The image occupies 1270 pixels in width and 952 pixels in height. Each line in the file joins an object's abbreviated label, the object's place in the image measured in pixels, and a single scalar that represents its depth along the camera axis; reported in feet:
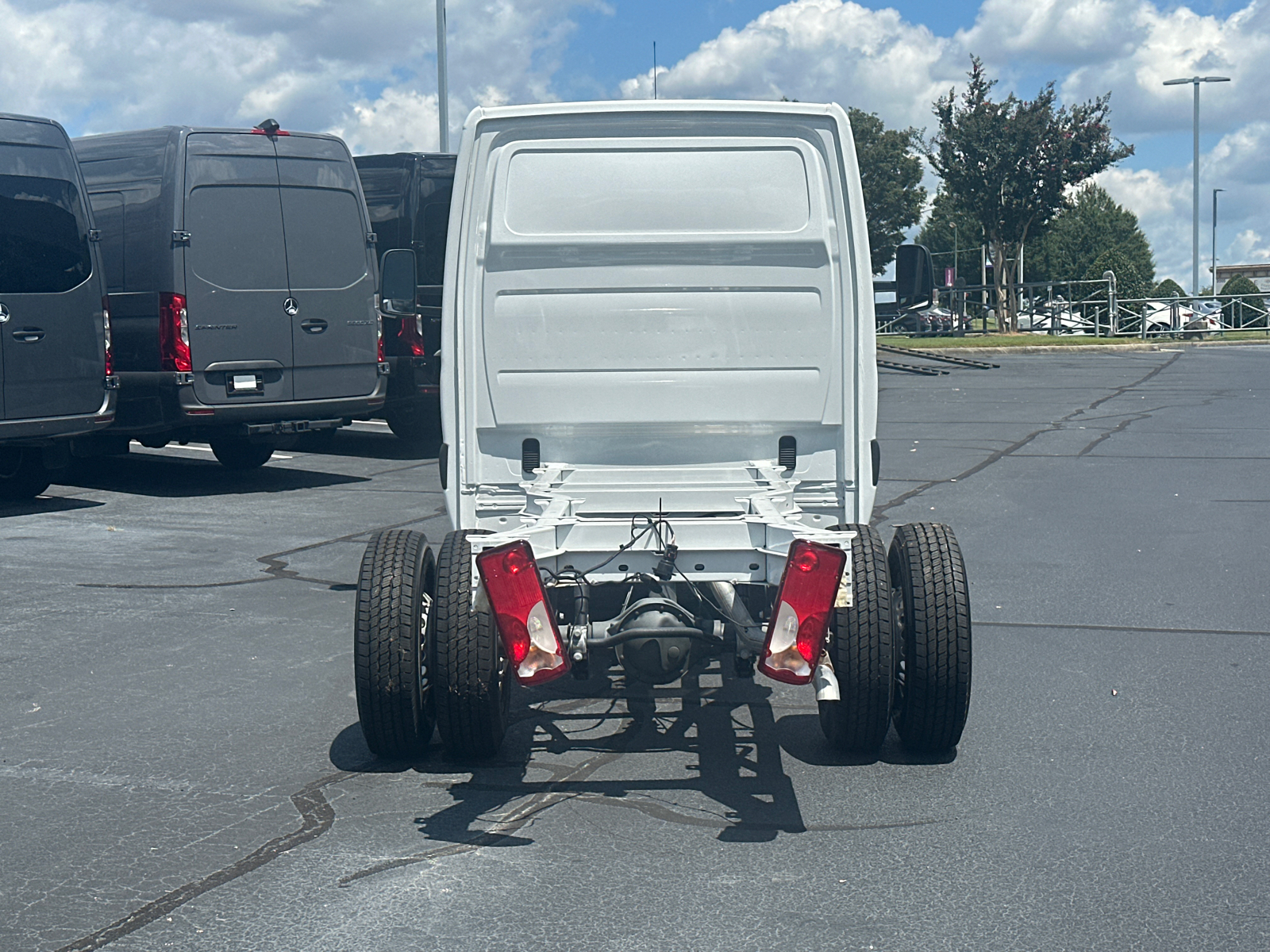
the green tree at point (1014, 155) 139.03
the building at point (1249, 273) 366.74
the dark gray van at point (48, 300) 37.19
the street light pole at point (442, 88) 85.71
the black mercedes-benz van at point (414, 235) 49.26
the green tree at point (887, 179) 257.34
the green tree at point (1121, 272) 211.00
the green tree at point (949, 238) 290.58
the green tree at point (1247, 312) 157.07
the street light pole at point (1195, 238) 168.86
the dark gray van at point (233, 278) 39.99
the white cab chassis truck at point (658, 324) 18.93
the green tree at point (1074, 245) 284.82
